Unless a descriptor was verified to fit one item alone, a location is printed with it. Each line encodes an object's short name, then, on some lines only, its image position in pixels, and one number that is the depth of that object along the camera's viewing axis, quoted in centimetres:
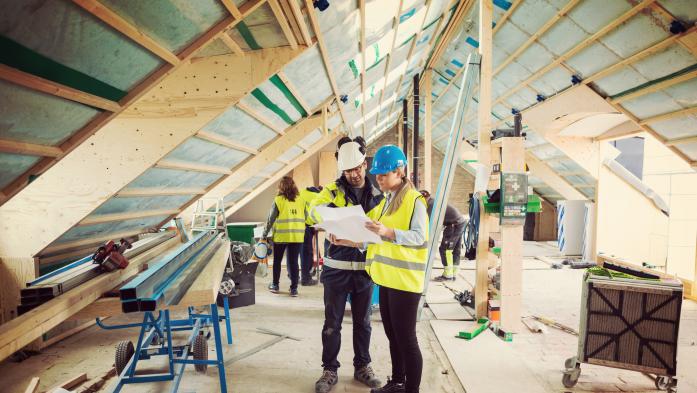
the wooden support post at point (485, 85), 350
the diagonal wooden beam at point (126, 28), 134
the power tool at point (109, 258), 224
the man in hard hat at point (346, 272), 241
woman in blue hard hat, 198
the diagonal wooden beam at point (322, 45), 232
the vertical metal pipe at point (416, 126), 718
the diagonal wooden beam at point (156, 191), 311
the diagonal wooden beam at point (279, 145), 474
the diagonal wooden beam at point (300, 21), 217
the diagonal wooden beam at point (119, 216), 303
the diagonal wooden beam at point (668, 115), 404
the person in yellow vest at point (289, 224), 463
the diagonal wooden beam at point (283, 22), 215
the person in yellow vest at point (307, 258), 515
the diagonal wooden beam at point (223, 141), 316
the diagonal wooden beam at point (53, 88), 134
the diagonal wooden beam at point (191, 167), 314
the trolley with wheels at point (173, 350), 232
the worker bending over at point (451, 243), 530
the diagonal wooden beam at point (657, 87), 365
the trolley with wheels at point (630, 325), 245
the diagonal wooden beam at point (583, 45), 340
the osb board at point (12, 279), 279
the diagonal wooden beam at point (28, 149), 159
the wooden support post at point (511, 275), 337
